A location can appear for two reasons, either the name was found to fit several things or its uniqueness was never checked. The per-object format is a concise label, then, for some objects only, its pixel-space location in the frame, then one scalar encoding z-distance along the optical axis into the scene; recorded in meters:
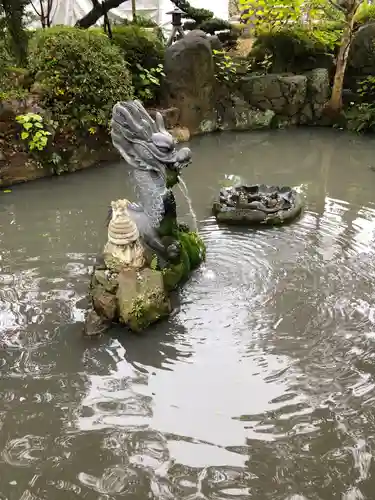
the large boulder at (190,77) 10.52
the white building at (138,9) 14.88
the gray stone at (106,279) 4.28
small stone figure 4.32
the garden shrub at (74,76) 8.34
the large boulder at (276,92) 11.48
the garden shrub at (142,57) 10.16
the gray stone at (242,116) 11.48
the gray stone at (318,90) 11.65
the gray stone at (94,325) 4.27
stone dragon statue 4.50
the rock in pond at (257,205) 6.34
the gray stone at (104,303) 4.24
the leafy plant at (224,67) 11.44
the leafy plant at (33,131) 7.91
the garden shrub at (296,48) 11.78
